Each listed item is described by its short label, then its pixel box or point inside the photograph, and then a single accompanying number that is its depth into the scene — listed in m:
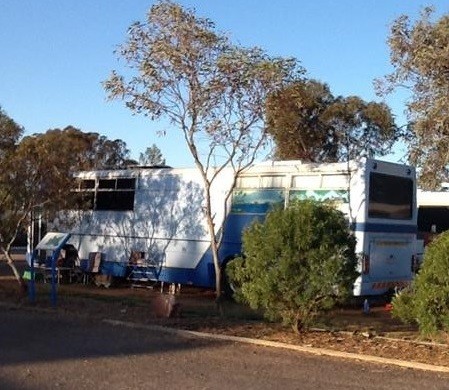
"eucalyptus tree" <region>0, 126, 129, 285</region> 16.66
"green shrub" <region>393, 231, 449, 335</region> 10.27
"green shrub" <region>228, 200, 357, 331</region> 11.41
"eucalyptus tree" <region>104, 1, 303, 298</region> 14.75
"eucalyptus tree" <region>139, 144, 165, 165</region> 60.31
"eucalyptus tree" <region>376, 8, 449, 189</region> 13.16
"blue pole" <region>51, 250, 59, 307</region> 15.82
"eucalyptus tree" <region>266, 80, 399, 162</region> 34.19
